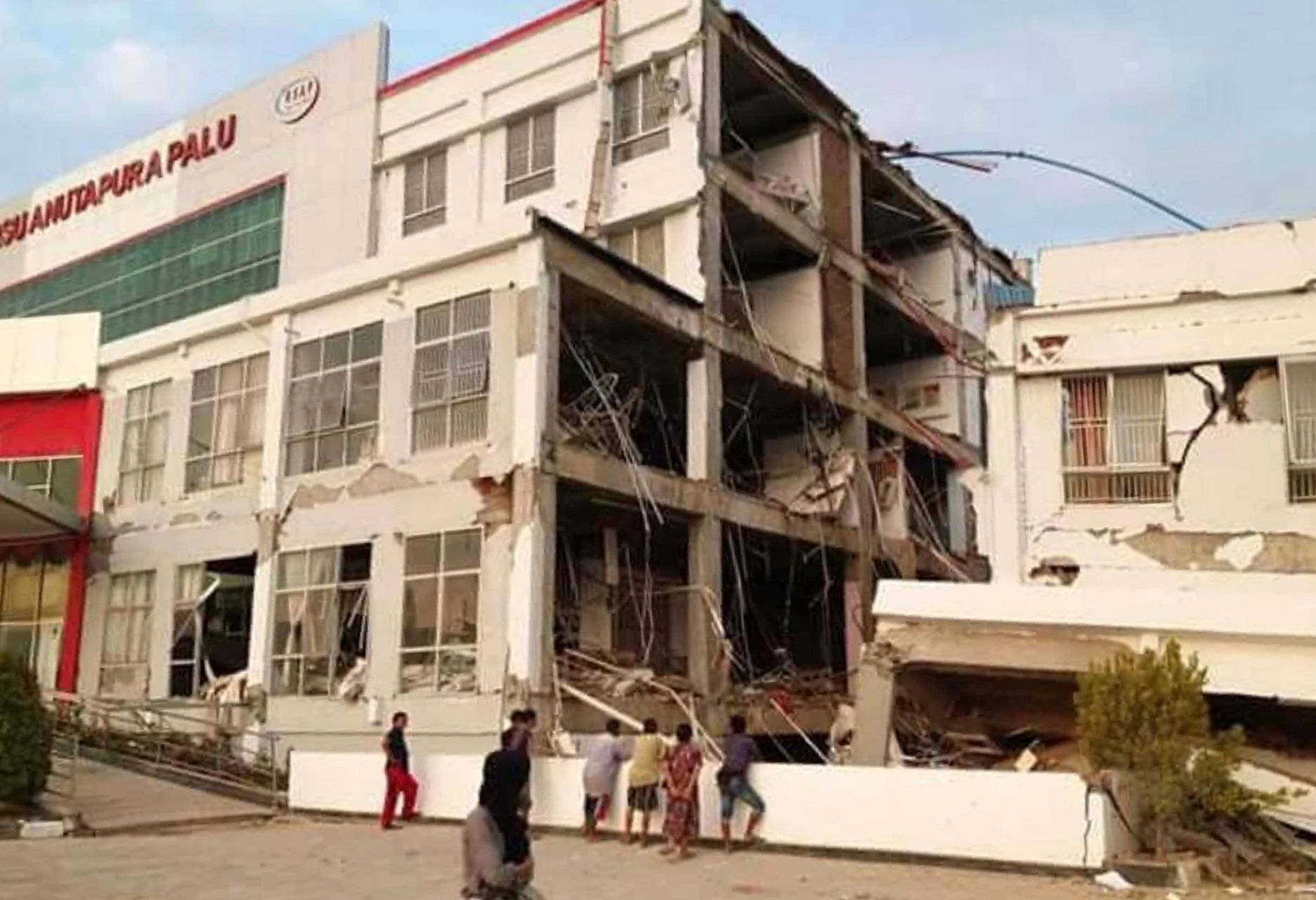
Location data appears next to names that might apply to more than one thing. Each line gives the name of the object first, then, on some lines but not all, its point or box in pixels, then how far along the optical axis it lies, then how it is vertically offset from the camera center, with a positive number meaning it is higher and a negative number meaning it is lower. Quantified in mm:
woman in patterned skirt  13859 -1227
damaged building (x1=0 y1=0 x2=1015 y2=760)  20297 +5141
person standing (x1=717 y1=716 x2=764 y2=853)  13992 -1074
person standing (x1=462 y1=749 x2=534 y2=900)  7516 -942
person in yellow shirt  14539 -1080
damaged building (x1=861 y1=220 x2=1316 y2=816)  15789 +2347
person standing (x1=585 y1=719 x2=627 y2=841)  15016 -1122
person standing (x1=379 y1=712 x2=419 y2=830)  16484 -1196
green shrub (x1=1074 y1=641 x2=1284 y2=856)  12211 -533
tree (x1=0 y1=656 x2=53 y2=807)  15766 -829
